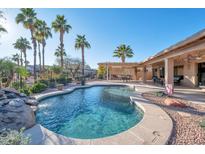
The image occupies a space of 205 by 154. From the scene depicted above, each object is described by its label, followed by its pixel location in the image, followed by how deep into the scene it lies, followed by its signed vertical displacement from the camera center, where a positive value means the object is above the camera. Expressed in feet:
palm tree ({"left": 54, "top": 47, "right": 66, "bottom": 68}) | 96.40 +16.92
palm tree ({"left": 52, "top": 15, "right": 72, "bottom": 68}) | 75.87 +29.43
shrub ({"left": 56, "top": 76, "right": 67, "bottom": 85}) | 58.62 -1.85
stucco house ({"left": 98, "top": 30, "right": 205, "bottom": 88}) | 22.35 +4.60
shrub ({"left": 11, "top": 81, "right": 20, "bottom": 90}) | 37.83 -2.55
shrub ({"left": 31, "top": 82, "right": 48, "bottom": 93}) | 39.19 -3.55
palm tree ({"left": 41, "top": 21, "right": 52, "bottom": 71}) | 72.28 +25.12
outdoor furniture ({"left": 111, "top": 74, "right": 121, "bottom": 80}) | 95.87 -1.00
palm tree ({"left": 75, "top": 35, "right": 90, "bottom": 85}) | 84.48 +21.10
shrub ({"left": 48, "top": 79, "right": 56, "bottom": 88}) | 51.13 -2.84
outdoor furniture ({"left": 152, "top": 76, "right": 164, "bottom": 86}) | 53.60 -2.48
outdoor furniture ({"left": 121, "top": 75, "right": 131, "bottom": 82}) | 78.02 -1.48
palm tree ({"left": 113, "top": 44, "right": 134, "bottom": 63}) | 107.34 +19.20
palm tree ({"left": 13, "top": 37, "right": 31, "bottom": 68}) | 99.85 +24.31
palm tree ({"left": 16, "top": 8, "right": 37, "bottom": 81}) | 58.06 +25.93
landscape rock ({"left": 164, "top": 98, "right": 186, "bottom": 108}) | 22.28 -4.82
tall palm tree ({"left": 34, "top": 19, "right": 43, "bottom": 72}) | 63.21 +23.55
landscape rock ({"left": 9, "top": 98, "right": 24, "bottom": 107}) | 17.37 -3.56
